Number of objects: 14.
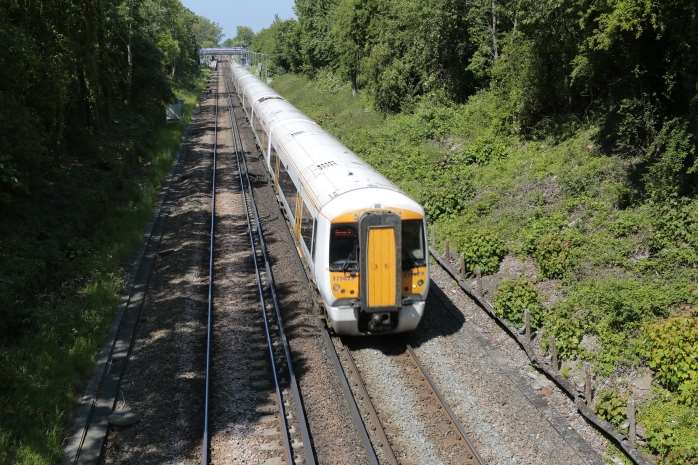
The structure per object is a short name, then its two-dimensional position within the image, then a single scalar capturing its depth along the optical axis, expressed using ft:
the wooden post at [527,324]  39.55
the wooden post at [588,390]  32.17
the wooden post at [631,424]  29.17
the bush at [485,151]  70.08
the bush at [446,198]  61.41
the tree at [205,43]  639.07
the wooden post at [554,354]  36.09
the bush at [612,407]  30.89
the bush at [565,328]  37.04
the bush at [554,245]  43.98
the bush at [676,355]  30.55
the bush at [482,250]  49.83
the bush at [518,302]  41.50
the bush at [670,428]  26.96
